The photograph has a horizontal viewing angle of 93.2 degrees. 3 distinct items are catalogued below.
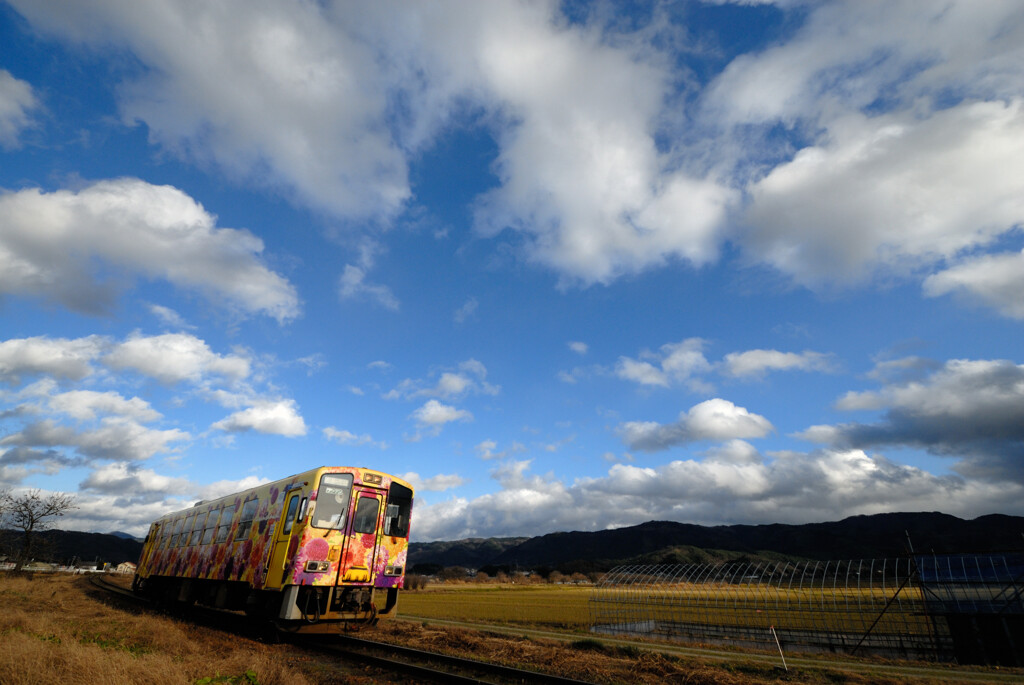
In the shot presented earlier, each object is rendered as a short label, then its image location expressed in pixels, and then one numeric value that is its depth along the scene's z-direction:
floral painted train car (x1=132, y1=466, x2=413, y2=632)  14.20
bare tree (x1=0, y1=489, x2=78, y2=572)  48.62
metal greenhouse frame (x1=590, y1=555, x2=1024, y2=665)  19.64
